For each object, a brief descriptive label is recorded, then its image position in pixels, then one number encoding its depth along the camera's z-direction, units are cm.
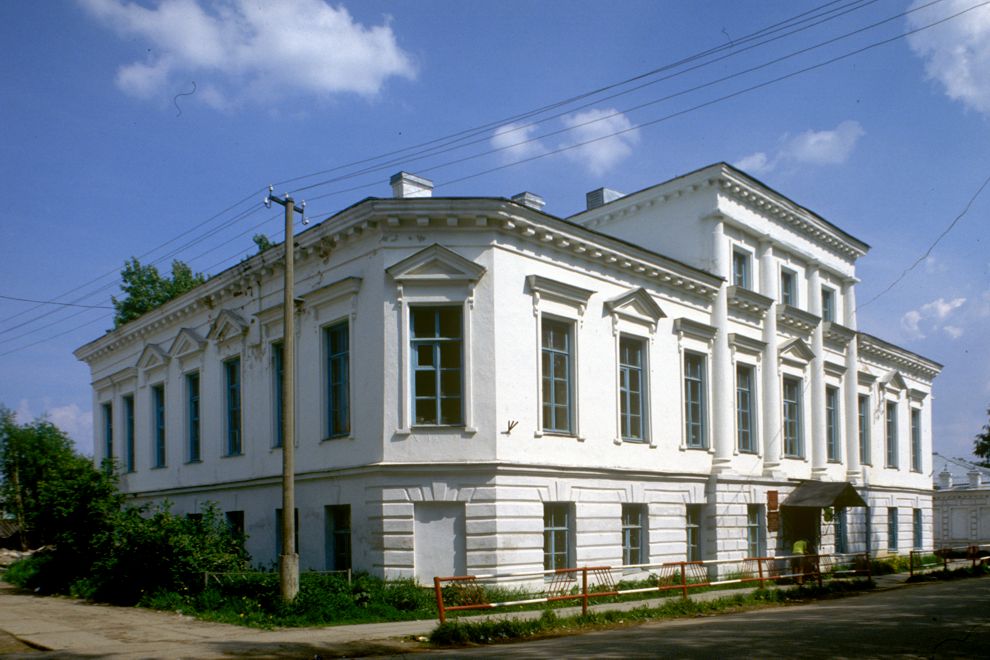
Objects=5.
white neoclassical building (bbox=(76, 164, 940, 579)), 2012
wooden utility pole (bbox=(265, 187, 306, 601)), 1756
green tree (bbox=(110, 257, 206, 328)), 4969
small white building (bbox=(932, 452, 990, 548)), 5059
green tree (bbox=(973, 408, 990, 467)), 5438
